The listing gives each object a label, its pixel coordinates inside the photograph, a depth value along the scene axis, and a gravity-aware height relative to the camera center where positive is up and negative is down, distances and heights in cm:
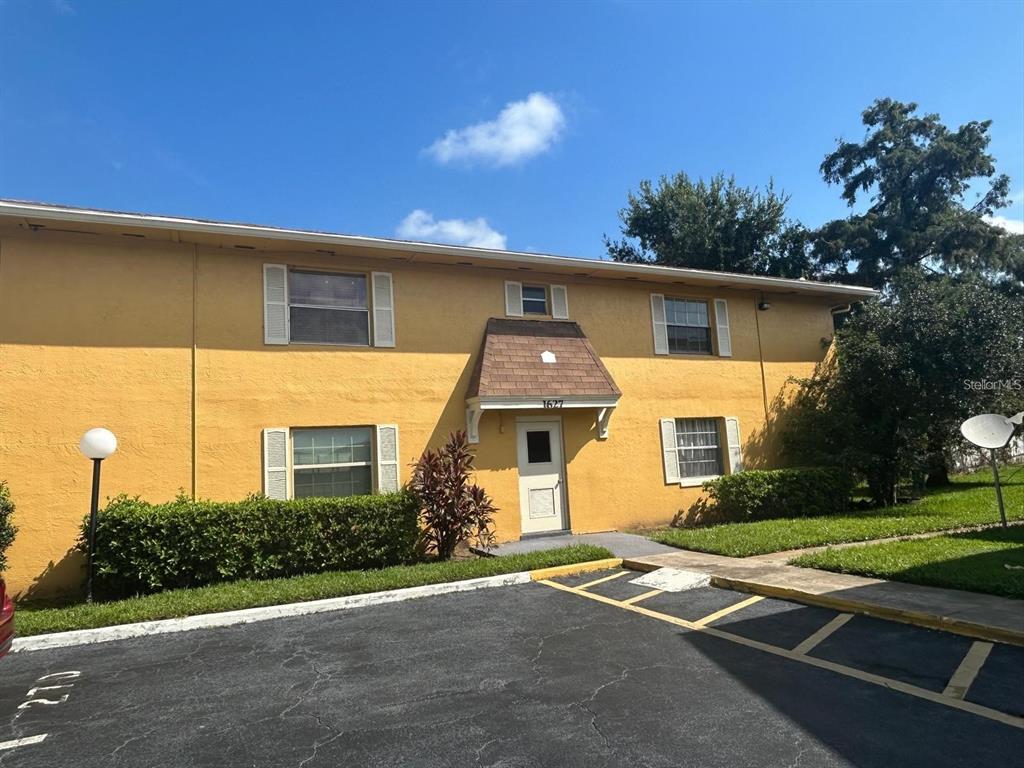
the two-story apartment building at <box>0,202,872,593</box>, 871 +162
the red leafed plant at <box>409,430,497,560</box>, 952 -50
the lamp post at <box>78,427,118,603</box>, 759 +43
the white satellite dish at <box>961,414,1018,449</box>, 1037 +9
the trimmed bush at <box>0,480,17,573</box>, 772 -41
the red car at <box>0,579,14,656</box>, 476 -100
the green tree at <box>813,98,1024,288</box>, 2417 +889
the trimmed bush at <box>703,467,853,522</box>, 1237 -92
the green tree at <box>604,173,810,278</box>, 2609 +884
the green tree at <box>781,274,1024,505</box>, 1271 +114
